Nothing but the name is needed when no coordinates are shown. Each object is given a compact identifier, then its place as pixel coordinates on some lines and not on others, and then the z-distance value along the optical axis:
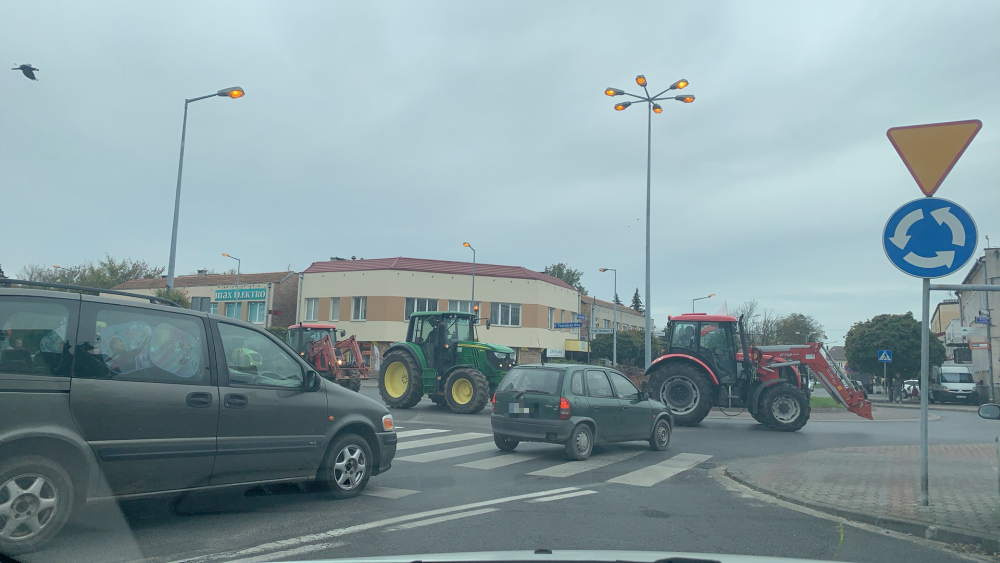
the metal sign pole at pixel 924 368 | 6.88
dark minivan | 5.00
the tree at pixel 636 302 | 113.14
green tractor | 17.91
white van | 35.94
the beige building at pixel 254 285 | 49.88
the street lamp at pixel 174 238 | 17.97
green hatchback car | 10.35
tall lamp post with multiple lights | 20.88
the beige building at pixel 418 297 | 46.12
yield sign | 6.80
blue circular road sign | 6.73
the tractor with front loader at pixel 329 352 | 25.52
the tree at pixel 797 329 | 68.81
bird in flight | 11.90
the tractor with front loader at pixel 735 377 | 16.06
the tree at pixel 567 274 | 93.56
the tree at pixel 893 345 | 40.28
